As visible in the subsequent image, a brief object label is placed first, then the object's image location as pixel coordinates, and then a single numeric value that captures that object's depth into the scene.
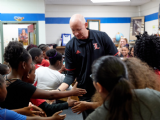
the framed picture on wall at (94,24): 7.50
